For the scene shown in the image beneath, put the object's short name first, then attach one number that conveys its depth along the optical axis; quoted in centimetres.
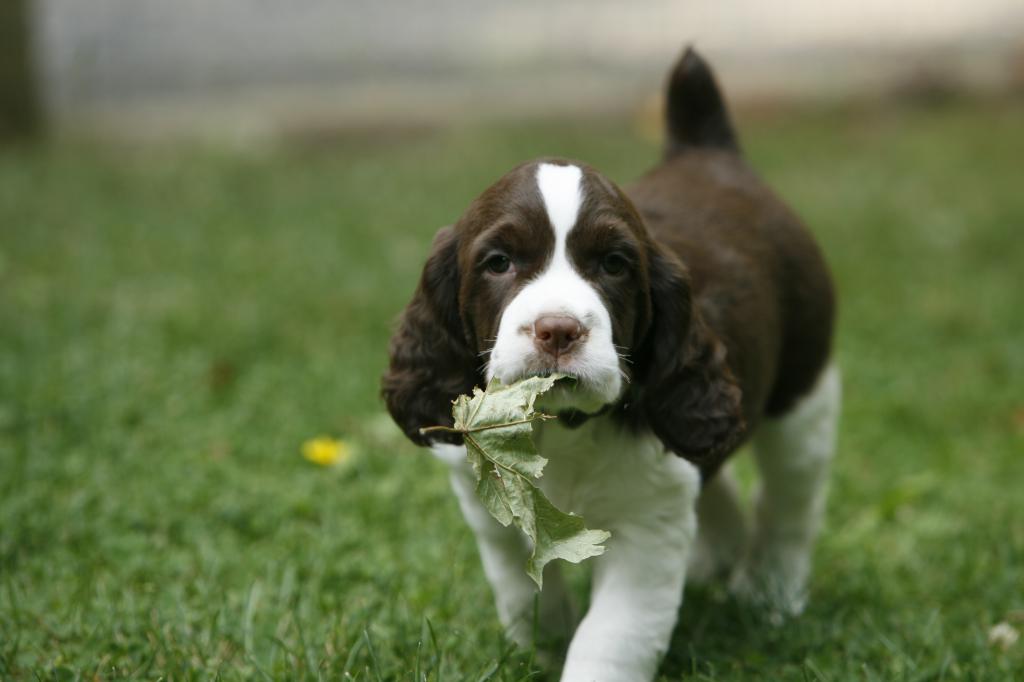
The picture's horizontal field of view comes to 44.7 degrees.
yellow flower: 482
